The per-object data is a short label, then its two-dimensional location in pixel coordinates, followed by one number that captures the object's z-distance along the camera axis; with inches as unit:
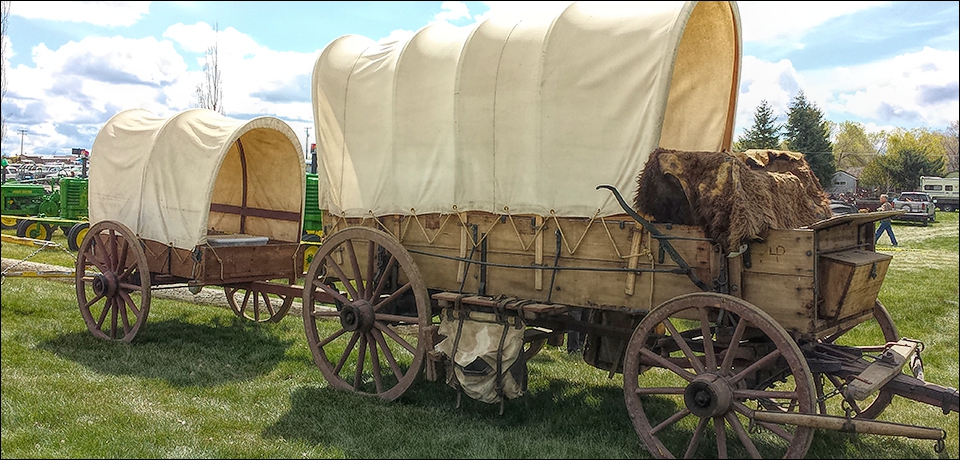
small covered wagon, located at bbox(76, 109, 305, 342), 298.2
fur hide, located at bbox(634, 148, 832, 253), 174.2
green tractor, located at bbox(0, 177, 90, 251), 684.1
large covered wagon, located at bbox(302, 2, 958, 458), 176.2
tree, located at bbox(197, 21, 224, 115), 800.9
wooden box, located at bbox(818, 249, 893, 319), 177.2
